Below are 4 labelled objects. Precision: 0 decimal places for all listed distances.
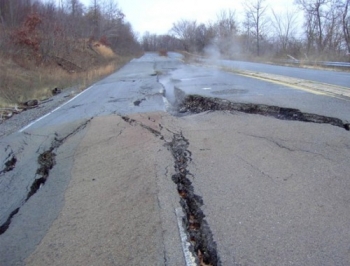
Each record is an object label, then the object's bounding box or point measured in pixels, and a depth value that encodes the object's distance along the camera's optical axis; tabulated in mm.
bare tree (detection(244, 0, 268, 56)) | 55847
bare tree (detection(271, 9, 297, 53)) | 46469
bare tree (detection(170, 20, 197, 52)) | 67312
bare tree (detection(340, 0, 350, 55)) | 32844
